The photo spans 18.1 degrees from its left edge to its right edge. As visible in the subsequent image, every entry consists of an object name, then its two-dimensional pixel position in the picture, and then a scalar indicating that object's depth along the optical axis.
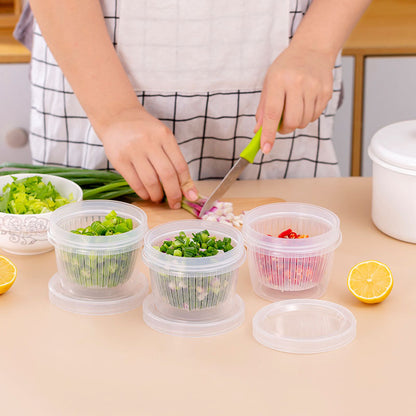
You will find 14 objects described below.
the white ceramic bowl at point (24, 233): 1.68
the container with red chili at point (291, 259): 1.58
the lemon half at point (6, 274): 1.60
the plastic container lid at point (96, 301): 1.58
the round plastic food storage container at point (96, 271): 1.57
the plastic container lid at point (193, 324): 1.53
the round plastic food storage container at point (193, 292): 1.52
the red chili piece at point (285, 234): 1.63
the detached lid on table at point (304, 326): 1.49
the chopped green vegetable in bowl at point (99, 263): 1.57
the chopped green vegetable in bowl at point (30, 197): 1.70
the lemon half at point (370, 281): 1.58
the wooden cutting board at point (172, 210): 1.82
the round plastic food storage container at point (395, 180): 1.69
